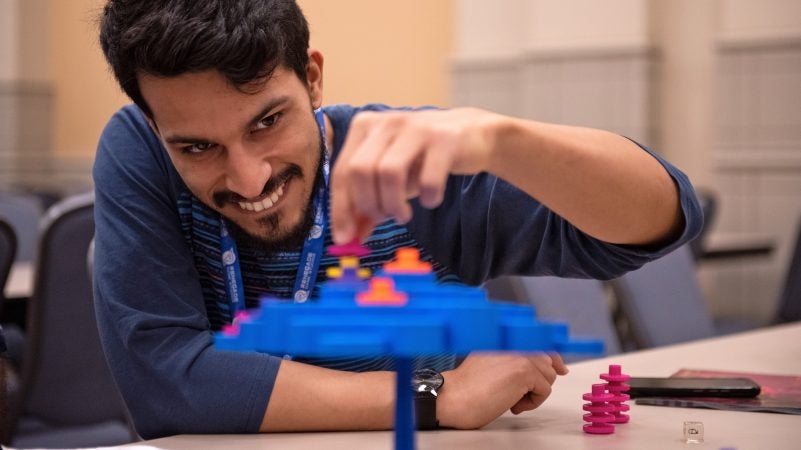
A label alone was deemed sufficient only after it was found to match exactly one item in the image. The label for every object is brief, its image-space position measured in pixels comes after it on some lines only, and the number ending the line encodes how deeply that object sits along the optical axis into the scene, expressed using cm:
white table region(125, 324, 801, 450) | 169
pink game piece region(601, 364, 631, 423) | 176
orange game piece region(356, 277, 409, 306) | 133
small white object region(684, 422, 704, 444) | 168
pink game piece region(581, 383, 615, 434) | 173
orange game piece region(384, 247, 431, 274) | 138
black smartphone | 191
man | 174
